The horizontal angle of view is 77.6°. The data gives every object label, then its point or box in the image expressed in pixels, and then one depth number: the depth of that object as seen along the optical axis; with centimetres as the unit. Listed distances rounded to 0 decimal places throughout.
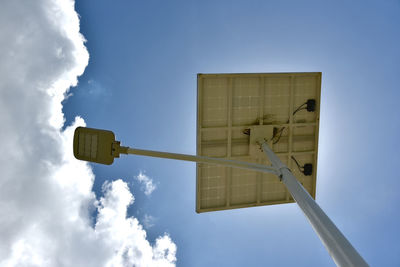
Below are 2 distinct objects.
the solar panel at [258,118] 928
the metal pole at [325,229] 325
